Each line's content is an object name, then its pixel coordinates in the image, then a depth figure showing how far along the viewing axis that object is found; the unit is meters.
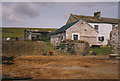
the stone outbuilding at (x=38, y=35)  34.31
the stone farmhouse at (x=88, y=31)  26.98
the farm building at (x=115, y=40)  24.21
